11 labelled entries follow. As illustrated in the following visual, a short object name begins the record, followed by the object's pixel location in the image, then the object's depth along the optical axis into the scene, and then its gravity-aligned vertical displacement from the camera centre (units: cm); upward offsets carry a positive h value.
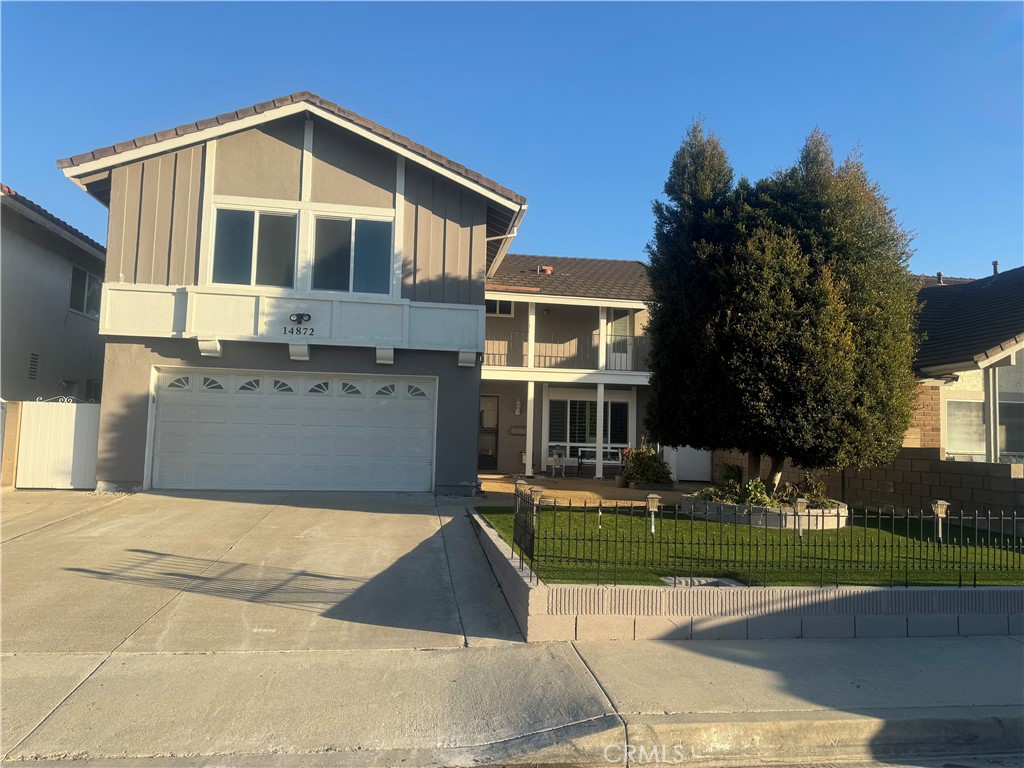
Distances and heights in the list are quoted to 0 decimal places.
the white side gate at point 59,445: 1249 -47
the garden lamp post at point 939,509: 771 -68
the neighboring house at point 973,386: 1241 +119
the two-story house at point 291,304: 1271 +227
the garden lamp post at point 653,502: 754 -69
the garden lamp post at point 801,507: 991 -94
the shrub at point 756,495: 1038 -80
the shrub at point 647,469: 1611 -72
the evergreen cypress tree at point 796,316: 940 +176
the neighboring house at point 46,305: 1398 +254
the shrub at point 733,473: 1319 -62
